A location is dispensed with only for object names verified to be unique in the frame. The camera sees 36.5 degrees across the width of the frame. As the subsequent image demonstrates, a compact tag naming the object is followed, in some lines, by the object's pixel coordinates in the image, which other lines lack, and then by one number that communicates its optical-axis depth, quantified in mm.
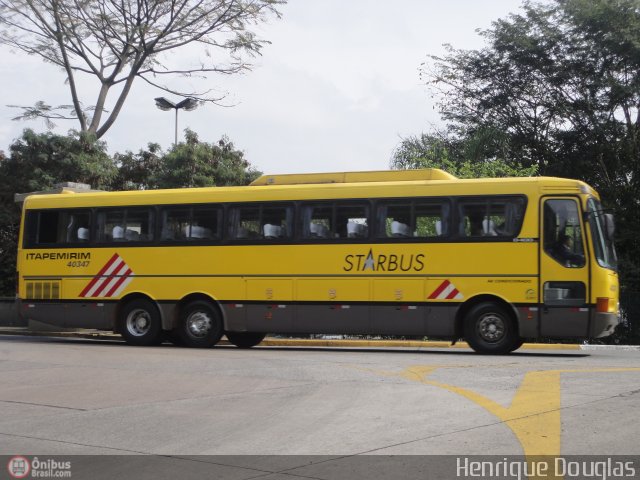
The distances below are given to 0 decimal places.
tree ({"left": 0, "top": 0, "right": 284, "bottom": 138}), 34625
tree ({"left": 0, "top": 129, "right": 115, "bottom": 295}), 33562
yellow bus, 17812
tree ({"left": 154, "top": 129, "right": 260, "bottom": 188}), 36375
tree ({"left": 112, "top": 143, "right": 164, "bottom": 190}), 37062
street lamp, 35656
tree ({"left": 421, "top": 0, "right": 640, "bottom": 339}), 37781
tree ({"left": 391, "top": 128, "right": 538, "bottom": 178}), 34281
